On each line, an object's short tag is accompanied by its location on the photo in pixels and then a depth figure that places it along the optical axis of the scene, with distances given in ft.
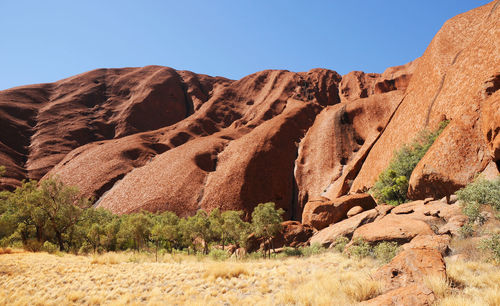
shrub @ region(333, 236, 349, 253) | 48.14
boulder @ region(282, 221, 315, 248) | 74.38
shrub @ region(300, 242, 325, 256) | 53.83
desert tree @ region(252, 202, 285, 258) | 68.28
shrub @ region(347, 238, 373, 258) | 35.35
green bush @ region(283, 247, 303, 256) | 61.68
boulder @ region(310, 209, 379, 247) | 56.13
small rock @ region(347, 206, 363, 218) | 68.95
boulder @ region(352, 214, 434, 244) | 36.52
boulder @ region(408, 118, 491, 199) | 48.83
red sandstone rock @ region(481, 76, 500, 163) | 42.37
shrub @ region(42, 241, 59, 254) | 63.41
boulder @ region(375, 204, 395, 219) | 55.94
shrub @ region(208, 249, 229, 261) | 67.66
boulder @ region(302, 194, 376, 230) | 73.82
